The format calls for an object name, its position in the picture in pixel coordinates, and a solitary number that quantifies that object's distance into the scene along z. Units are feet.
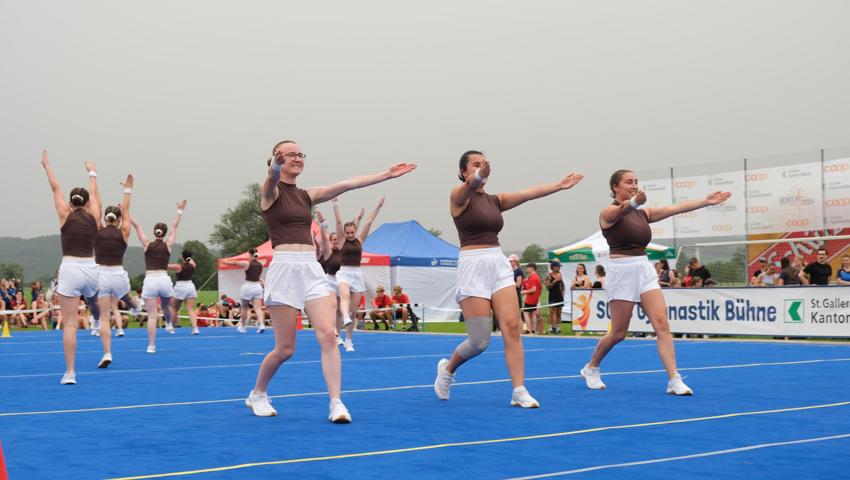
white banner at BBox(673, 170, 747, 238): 110.01
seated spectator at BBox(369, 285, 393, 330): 101.37
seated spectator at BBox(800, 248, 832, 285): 63.10
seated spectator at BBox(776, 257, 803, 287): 66.08
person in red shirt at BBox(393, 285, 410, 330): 100.83
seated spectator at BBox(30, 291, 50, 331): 99.93
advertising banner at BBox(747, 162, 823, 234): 102.94
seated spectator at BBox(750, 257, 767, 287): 72.23
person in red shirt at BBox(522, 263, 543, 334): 79.30
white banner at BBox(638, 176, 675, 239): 117.80
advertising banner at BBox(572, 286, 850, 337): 59.47
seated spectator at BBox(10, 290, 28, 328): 104.78
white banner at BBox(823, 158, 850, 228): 100.32
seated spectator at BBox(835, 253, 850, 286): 59.77
